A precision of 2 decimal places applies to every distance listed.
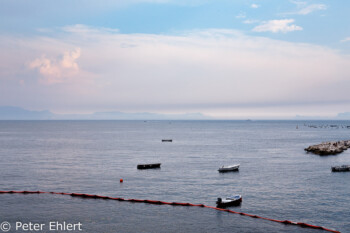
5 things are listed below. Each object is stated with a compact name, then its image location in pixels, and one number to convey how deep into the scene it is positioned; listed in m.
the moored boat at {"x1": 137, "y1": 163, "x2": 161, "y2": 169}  94.26
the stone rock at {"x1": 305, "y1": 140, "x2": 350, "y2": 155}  128.50
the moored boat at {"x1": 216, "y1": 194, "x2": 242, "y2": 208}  55.31
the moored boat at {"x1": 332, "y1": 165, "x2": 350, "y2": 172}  88.25
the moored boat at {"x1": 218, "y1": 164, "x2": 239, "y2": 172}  88.60
